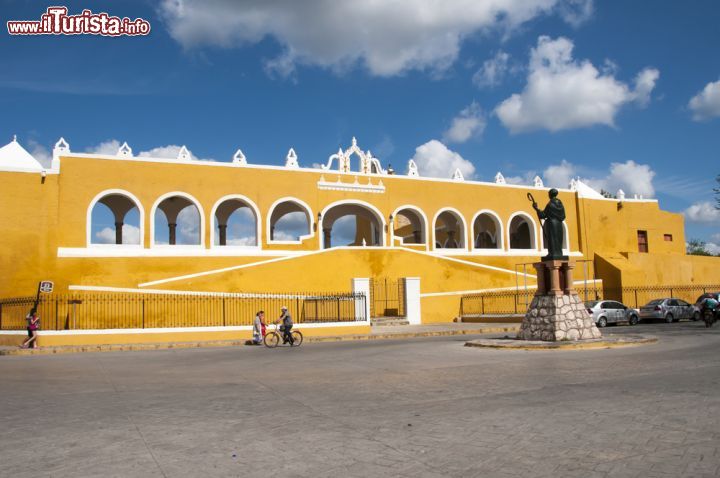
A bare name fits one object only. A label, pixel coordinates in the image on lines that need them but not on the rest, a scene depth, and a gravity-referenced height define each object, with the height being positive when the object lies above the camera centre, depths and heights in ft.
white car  79.51 -2.68
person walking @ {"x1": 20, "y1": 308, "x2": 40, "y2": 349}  59.26 -2.37
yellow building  78.18 +11.22
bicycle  59.67 -3.75
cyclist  59.72 -2.53
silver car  84.99 -2.63
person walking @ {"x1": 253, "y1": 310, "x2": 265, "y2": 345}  62.33 -2.64
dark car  87.92 -2.53
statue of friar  52.08 +5.83
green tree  245.02 +17.95
